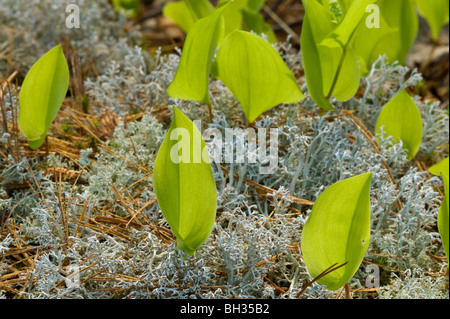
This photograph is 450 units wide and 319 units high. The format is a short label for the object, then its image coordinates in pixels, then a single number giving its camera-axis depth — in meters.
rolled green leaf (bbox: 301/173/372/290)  0.50
